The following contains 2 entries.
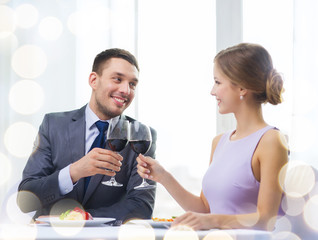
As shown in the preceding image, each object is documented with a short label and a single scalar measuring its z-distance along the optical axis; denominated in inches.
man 78.5
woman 64.5
